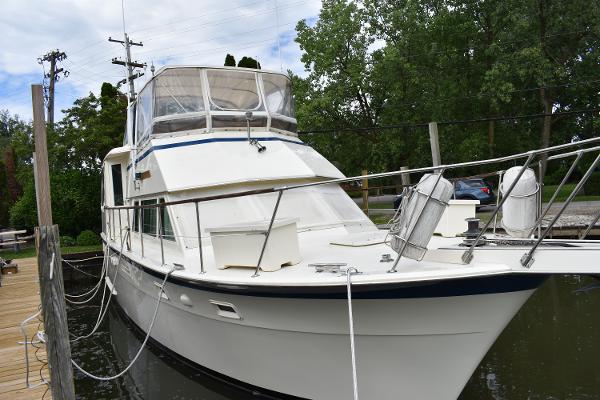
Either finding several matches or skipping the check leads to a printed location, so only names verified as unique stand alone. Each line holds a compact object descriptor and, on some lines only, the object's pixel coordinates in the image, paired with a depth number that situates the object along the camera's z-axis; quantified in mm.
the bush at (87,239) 18312
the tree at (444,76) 18375
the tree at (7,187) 23562
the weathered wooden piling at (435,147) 7517
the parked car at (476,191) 16859
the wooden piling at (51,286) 4125
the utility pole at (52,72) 34812
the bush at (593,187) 21922
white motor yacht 3613
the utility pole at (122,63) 14152
